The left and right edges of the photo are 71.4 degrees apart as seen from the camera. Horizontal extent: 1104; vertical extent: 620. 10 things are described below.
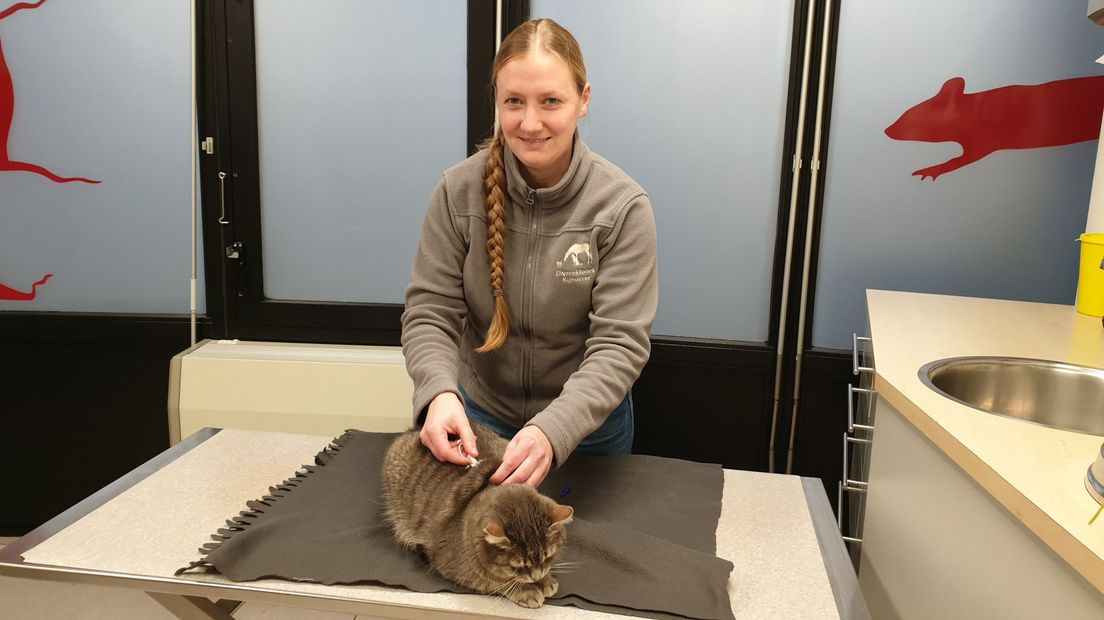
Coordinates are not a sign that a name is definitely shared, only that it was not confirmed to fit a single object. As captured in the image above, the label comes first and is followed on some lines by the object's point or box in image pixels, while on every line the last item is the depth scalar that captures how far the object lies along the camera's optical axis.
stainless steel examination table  1.06
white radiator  2.56
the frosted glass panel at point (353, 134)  2.64
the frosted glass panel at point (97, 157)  2.67
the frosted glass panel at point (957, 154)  2.38
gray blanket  1.07
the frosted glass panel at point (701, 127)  2.50
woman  1.35
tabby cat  1.03
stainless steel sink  1.58
